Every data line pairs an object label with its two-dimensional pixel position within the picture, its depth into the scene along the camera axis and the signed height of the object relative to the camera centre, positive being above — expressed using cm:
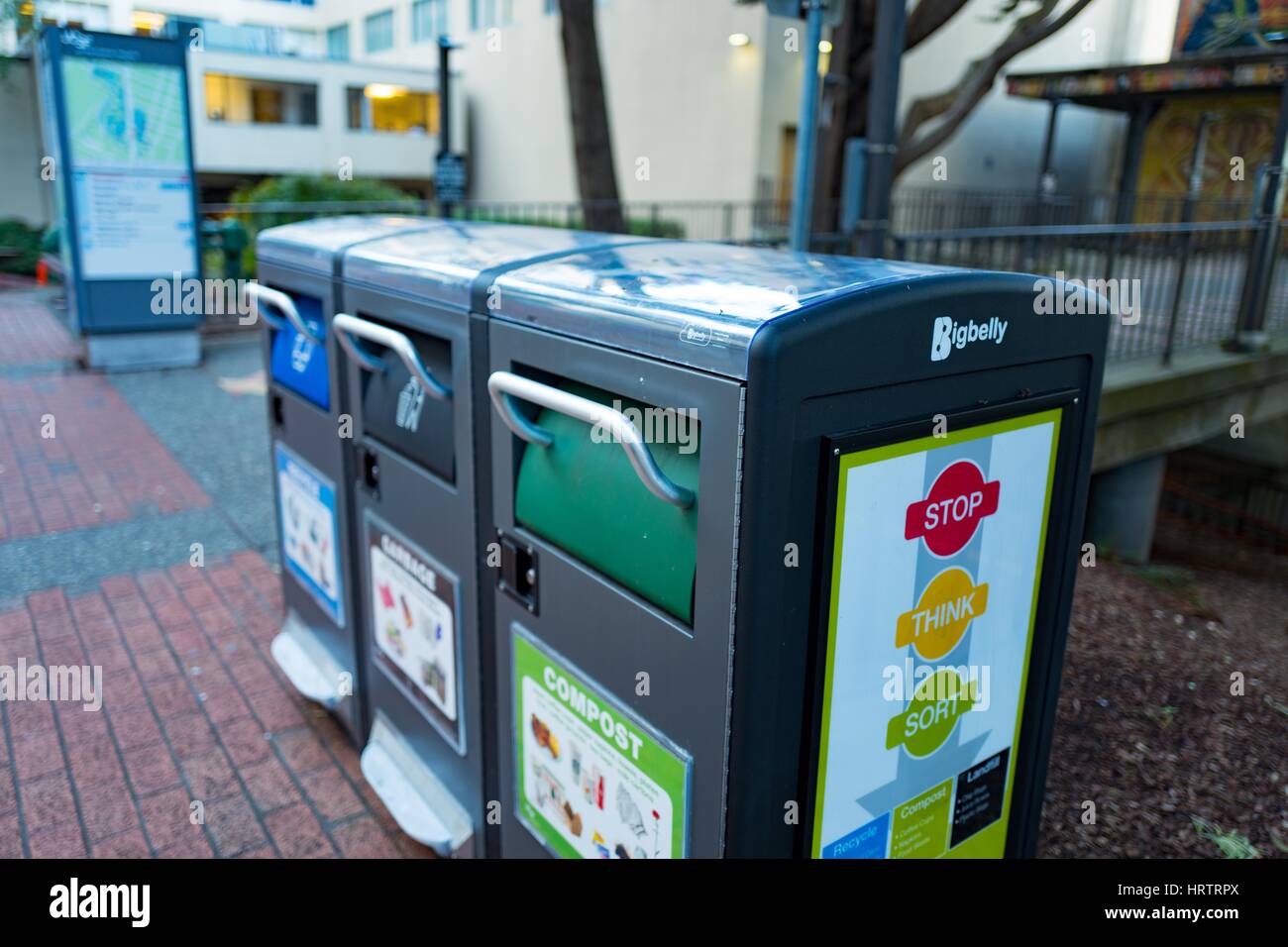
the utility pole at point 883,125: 517 +48
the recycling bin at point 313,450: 342 -92
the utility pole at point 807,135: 533 +43
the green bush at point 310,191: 1416 +8
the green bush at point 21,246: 1853 -110
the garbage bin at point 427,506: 261 -88
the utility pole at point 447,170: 866 +26
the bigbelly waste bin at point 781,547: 173 -66
